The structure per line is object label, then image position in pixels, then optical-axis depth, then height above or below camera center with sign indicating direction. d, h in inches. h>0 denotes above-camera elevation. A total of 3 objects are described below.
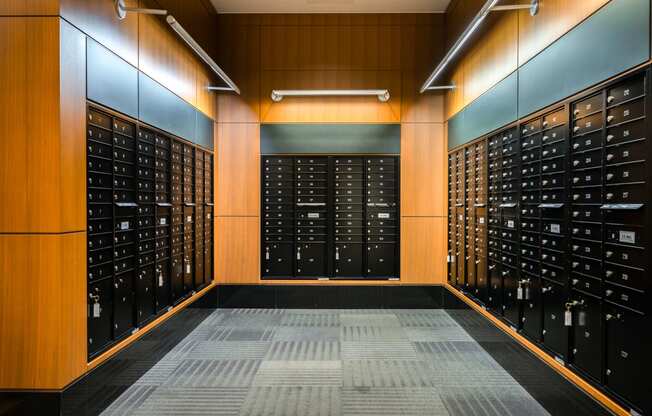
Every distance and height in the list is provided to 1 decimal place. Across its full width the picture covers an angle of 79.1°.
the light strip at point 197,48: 116.0 +55.1
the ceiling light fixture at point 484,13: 107.6 +54.6
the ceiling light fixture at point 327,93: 191.2 +57.0
